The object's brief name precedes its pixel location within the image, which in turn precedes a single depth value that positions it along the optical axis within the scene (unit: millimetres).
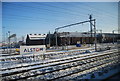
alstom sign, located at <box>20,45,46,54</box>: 12695
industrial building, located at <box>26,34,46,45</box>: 59425
